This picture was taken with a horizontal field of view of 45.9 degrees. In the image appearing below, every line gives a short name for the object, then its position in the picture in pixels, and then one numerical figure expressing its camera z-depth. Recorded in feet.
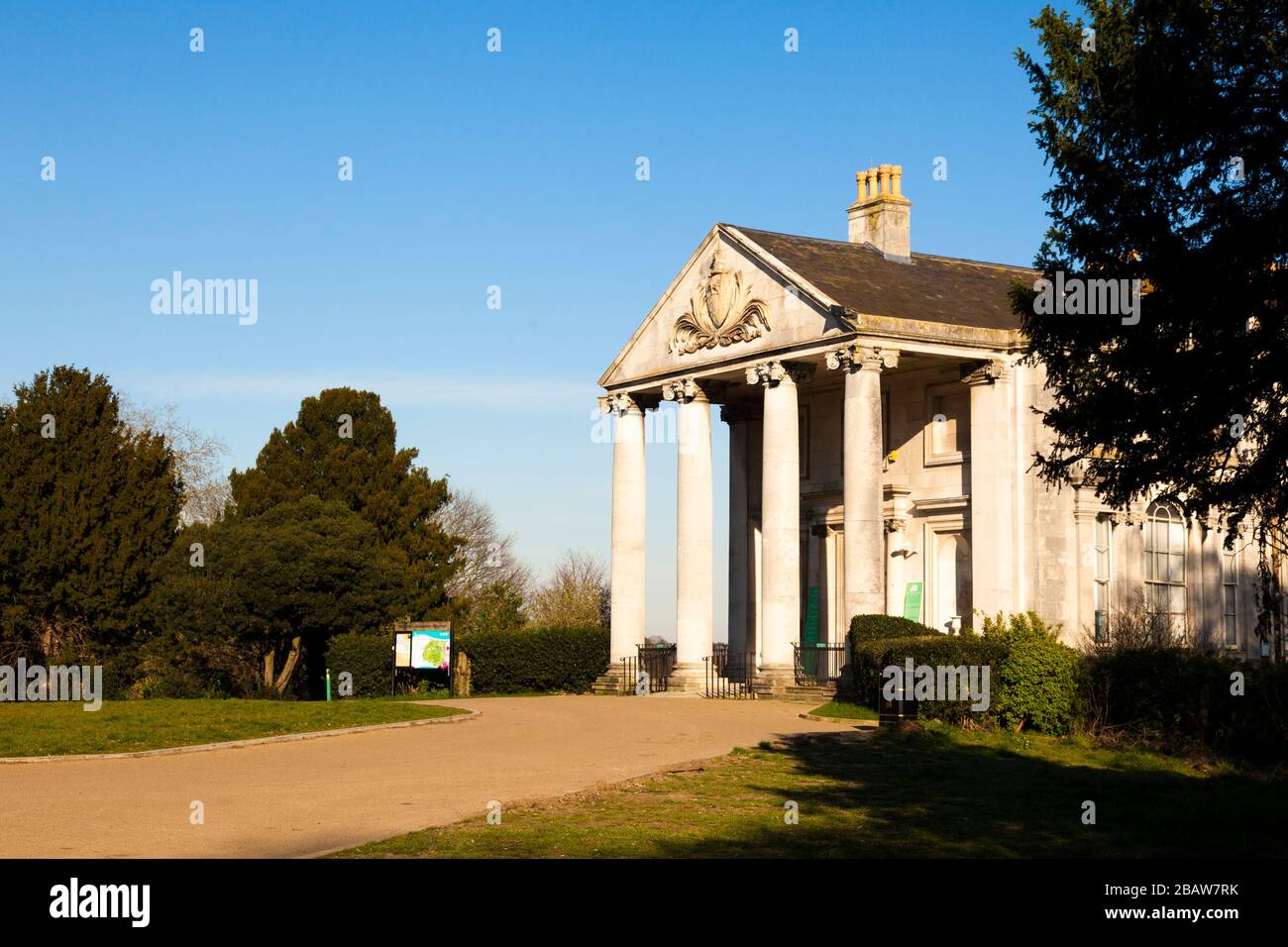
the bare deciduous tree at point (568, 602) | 272.51
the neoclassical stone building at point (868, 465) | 122.31
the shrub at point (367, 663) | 138.72
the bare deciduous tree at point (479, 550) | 277.23
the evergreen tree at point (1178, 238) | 54.19
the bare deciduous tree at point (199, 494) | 237.86
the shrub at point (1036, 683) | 73.97
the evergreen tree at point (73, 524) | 157.99
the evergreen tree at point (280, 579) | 145.69
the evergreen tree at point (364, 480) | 190.39
